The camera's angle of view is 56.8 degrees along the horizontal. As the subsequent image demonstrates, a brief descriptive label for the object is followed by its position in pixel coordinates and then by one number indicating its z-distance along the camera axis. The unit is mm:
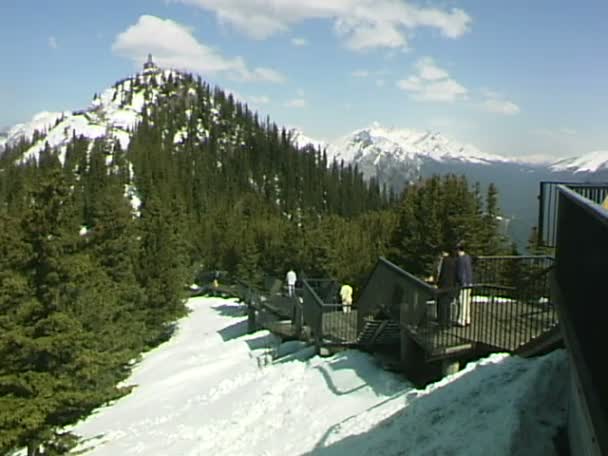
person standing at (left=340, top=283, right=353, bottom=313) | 22609
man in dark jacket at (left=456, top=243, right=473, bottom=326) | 11582
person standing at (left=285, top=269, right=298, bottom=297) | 26688
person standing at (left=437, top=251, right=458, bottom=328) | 11484
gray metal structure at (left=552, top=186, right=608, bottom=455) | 4115
